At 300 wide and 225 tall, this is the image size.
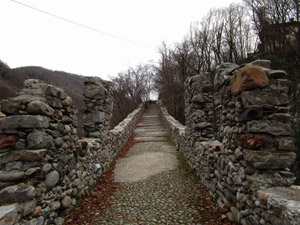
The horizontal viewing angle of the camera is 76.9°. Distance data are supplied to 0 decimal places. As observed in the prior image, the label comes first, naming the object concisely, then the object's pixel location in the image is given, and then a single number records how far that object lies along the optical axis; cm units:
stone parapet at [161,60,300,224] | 216
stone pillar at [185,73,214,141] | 545
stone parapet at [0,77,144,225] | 239
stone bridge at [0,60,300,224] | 237
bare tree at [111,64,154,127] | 2097
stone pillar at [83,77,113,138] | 566
